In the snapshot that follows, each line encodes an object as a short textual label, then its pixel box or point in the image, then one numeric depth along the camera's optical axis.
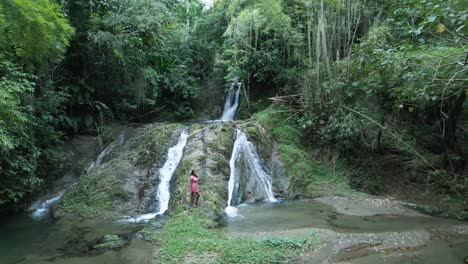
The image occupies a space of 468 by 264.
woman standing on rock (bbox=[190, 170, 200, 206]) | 9.29
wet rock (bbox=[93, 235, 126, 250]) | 7.64
